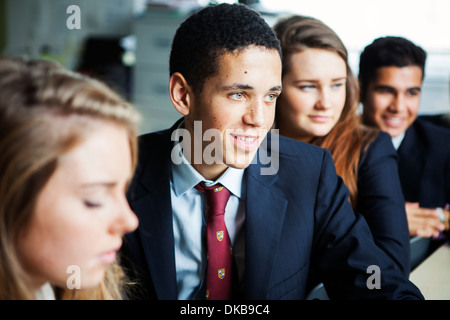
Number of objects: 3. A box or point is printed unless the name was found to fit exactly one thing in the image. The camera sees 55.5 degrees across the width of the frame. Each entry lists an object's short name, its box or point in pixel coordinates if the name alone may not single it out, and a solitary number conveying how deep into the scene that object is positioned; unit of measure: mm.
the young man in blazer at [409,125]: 1354
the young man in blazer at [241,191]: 875
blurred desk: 1018
